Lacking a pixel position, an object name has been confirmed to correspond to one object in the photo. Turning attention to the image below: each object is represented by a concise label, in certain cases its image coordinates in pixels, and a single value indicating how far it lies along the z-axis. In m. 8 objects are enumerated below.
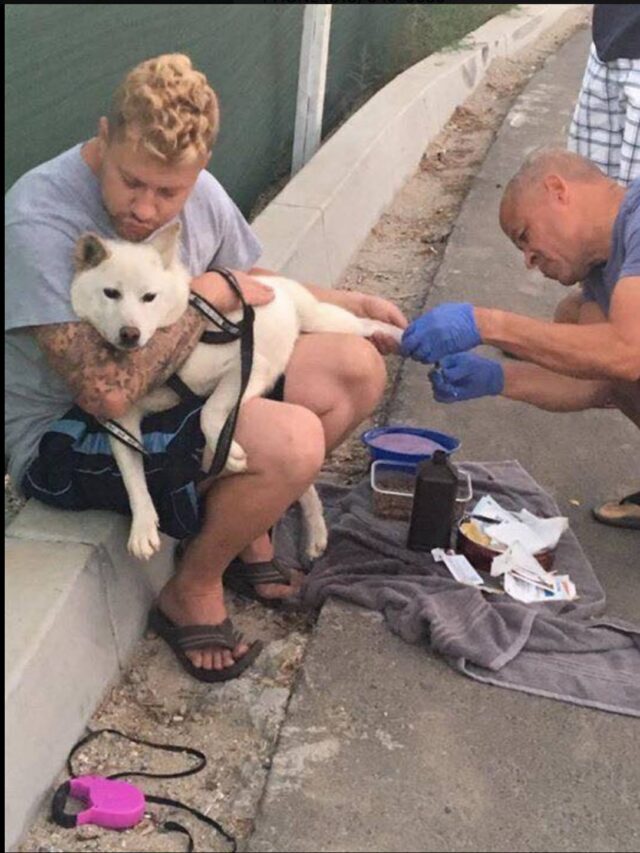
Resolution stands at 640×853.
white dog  2.39
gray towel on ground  2.71
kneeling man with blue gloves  2.91
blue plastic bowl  3.34
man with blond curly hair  2.36
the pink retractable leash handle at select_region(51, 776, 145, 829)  2.25
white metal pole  5.49
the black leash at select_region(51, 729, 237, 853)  2.25
